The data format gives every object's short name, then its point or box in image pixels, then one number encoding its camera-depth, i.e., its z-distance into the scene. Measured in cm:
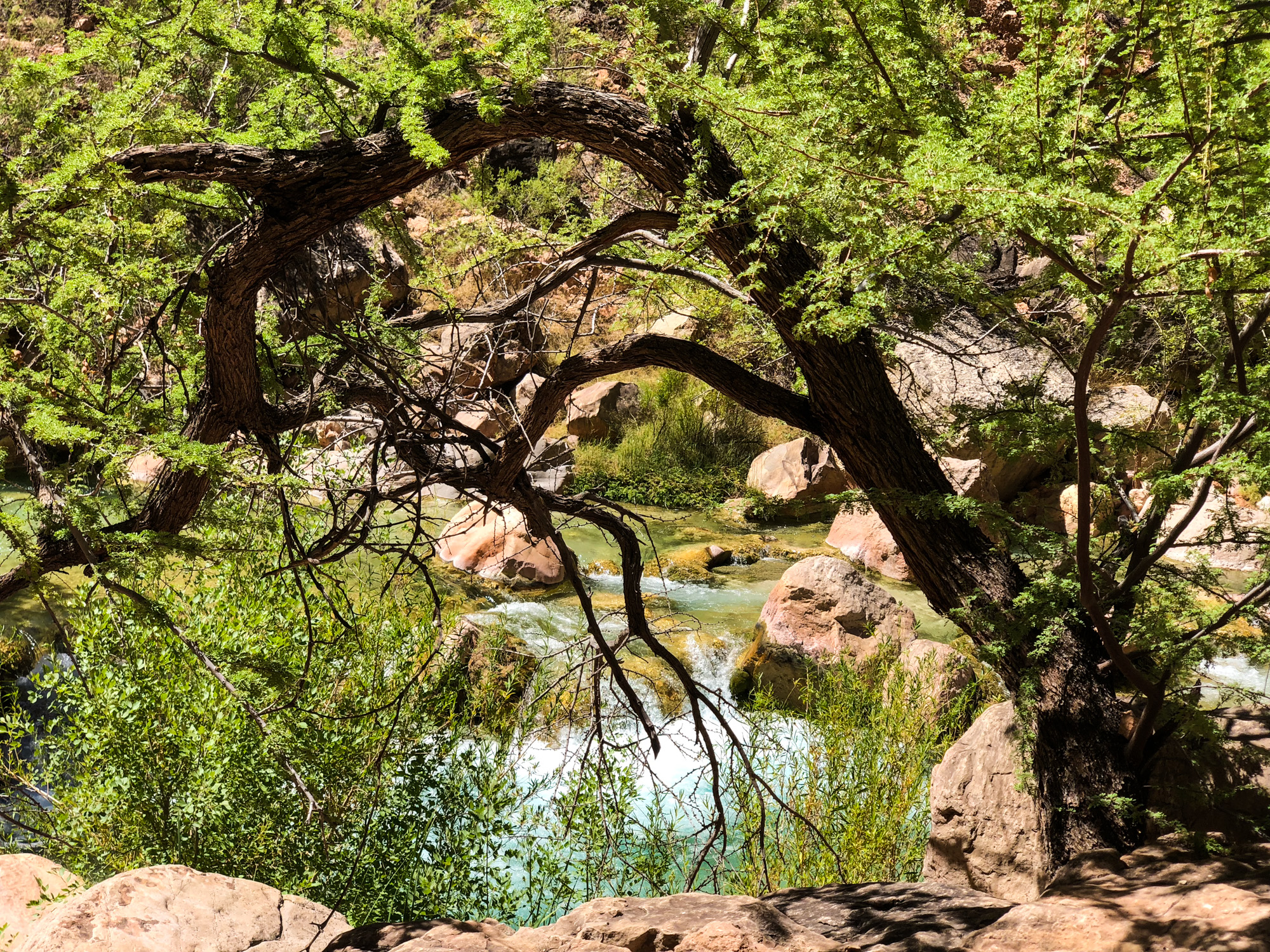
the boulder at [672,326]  1218
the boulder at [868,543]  958
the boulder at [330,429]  1023
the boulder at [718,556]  938
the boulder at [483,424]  1133
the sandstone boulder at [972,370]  946
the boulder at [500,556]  853
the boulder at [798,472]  1094
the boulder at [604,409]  1247
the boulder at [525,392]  1120
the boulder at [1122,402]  920
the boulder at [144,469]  990
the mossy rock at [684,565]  896
